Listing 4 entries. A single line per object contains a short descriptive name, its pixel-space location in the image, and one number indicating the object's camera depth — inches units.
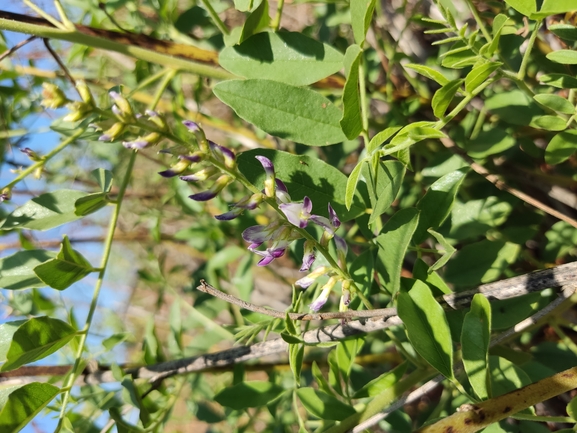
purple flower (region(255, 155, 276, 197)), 4.5
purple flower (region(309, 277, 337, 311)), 4.9
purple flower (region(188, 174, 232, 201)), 4.4
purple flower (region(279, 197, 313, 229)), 4.4
